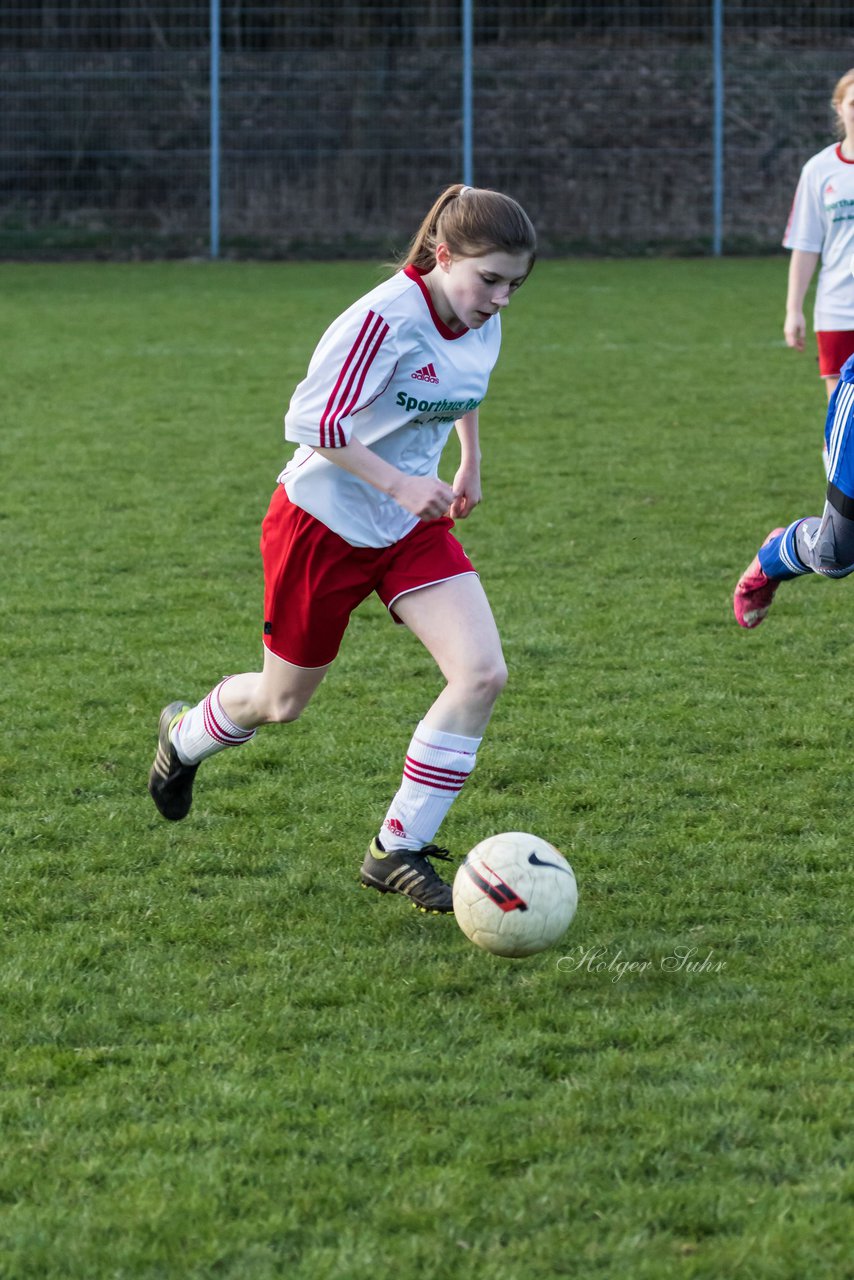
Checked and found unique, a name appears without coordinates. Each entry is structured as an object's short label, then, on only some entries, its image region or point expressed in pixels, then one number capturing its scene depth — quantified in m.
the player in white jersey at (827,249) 15.48
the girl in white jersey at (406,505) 7.45
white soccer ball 7.16
